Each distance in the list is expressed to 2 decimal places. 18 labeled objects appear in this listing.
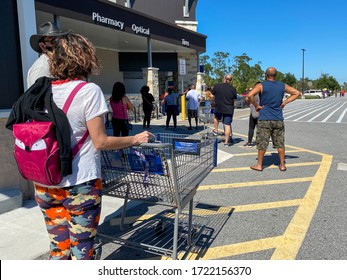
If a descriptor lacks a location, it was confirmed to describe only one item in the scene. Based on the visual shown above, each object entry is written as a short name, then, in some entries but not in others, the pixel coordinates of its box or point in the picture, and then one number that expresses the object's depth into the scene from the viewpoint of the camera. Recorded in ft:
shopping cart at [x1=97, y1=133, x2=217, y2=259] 8.12
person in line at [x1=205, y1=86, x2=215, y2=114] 33.82
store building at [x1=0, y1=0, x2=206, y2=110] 14.34
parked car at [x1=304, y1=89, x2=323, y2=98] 213.34
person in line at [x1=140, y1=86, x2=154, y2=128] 37.06
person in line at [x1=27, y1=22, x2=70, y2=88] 7.53
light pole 218.38
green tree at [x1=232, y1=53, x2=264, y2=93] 149.79
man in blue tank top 19.01
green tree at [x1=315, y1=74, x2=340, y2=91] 321.93
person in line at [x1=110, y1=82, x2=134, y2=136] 23.00
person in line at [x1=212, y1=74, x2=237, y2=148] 26.78
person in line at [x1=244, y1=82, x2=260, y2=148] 26.20
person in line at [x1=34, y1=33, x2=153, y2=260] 6.00
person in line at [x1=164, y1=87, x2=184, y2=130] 38.14
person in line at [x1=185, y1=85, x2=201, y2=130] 38.52
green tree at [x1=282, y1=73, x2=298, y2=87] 257.53
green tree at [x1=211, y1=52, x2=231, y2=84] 143.84
